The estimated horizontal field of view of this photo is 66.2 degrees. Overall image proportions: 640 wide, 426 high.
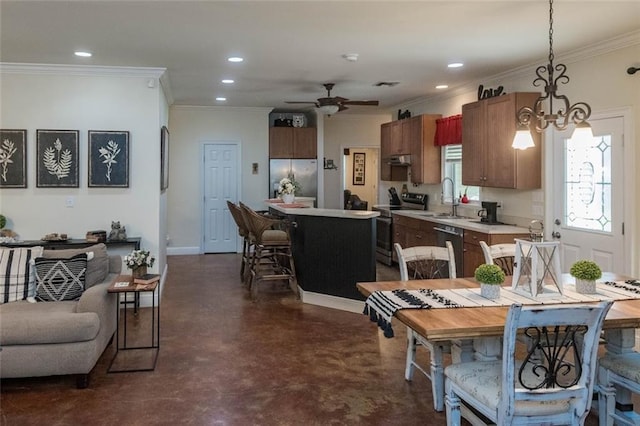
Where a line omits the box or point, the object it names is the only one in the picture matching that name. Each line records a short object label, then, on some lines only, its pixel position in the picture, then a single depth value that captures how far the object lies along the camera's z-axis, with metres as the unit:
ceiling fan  6.21
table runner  2.56
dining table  2.21
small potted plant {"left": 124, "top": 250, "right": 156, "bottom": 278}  3.88
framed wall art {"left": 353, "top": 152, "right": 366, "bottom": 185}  11.17
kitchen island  5.15
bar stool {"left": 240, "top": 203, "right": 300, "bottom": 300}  5.75
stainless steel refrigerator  9.30
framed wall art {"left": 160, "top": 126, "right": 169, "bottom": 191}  6.01
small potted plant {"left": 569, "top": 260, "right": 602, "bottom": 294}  2.81
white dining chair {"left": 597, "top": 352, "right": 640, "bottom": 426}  2.51
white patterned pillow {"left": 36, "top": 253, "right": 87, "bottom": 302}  3.89
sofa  3.27
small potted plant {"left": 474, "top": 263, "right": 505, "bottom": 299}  2.69
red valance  6.75
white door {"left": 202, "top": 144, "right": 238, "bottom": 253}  9.17
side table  3.70
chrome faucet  7.03
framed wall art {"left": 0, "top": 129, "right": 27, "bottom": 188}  5.28
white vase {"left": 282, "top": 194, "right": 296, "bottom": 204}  6.97
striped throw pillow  3.85
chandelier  2.96
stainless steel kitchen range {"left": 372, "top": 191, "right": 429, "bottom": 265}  7.94
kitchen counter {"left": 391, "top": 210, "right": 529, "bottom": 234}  5.31
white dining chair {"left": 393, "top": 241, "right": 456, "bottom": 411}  3.01
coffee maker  5.97
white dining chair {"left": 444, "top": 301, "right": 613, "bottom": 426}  1.99
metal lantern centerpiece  2.71
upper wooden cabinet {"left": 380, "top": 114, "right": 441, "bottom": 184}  7.41
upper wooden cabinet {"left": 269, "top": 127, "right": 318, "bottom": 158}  9.30
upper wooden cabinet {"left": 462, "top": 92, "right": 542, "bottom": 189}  5.29
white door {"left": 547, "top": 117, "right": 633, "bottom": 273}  4.39
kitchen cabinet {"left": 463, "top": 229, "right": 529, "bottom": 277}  5.25
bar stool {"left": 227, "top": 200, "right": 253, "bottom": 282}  6.47
